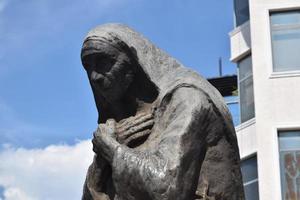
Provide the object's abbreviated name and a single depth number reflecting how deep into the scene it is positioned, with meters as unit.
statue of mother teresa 5.34
